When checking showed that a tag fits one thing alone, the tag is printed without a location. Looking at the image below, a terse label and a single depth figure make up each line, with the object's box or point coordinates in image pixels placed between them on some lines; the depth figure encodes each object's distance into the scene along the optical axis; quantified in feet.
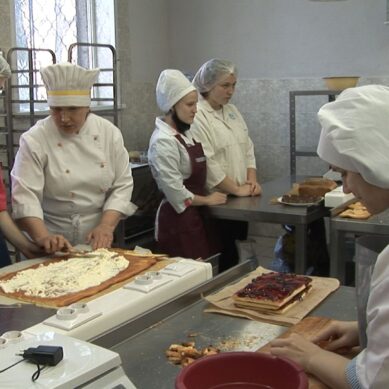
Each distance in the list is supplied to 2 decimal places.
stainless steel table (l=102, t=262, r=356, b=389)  4.01
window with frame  12.26
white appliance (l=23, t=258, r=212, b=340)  4.25
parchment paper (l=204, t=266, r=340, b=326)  4.78
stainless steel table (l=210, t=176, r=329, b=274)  9.25
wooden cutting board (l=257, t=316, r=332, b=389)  4.41
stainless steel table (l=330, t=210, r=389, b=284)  8.43
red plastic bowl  3.51
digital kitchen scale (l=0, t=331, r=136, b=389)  3.03
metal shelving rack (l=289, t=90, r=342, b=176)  13.26
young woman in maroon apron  9.46
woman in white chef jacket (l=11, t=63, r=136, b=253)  6.98
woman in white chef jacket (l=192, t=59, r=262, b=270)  10.26
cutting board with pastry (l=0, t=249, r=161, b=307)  4.99
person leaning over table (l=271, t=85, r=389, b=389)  3.26
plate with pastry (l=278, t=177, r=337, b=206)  9.76
